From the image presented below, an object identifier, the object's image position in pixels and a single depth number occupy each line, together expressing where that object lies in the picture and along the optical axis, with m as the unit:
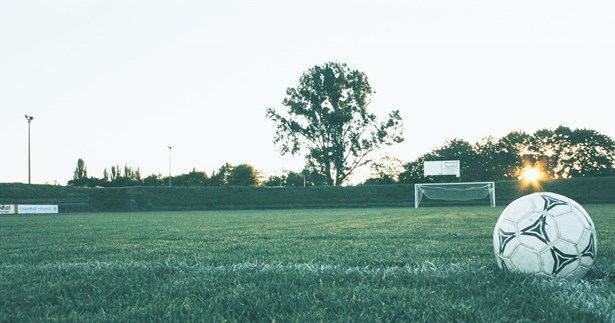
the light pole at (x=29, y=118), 30.83
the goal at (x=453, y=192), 28.77
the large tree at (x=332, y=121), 41.72
